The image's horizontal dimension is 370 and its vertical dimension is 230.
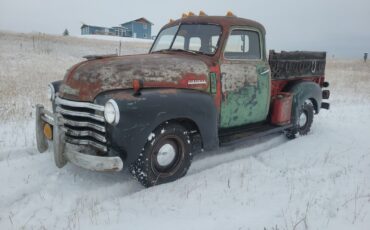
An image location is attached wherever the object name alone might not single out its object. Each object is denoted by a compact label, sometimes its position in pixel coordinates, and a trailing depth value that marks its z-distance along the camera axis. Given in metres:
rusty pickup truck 3.68
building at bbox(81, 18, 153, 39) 58.56
